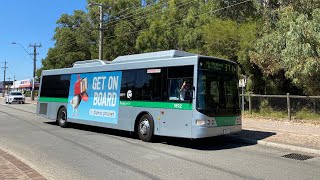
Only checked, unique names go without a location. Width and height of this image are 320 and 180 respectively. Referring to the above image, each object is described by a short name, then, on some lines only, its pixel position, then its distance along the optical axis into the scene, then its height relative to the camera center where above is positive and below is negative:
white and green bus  8.30 +0.24
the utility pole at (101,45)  23.01 +4.80
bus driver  8.38 +0.33
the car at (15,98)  34.00 +0.27
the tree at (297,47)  11.60 +2.62
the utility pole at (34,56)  41.26 +7.07
